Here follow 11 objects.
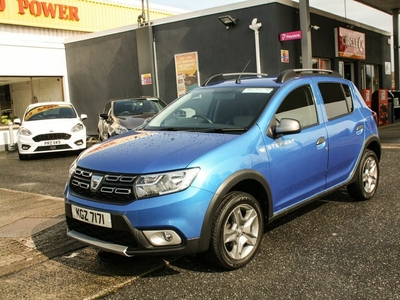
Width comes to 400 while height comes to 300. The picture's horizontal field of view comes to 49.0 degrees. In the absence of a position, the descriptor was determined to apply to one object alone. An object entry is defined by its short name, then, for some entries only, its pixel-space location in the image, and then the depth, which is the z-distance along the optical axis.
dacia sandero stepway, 3.37
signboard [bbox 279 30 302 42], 12.87
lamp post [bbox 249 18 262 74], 13.11
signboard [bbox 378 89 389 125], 15.65
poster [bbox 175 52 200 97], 15.03
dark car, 10.93
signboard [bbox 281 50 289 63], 13.31
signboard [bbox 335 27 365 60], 16.59
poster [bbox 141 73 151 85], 16.22
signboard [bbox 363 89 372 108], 15.36
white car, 12.02
